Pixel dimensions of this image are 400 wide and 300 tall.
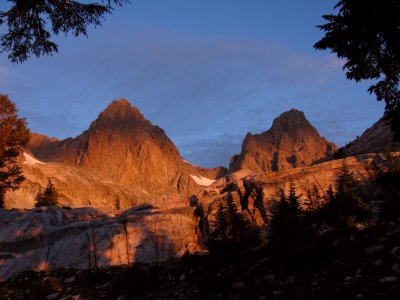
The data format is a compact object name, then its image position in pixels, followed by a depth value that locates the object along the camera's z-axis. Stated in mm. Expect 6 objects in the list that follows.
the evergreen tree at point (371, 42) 12938
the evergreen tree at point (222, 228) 21872
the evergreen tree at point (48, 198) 54969
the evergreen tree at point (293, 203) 23094
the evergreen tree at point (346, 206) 21855
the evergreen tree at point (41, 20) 11008
